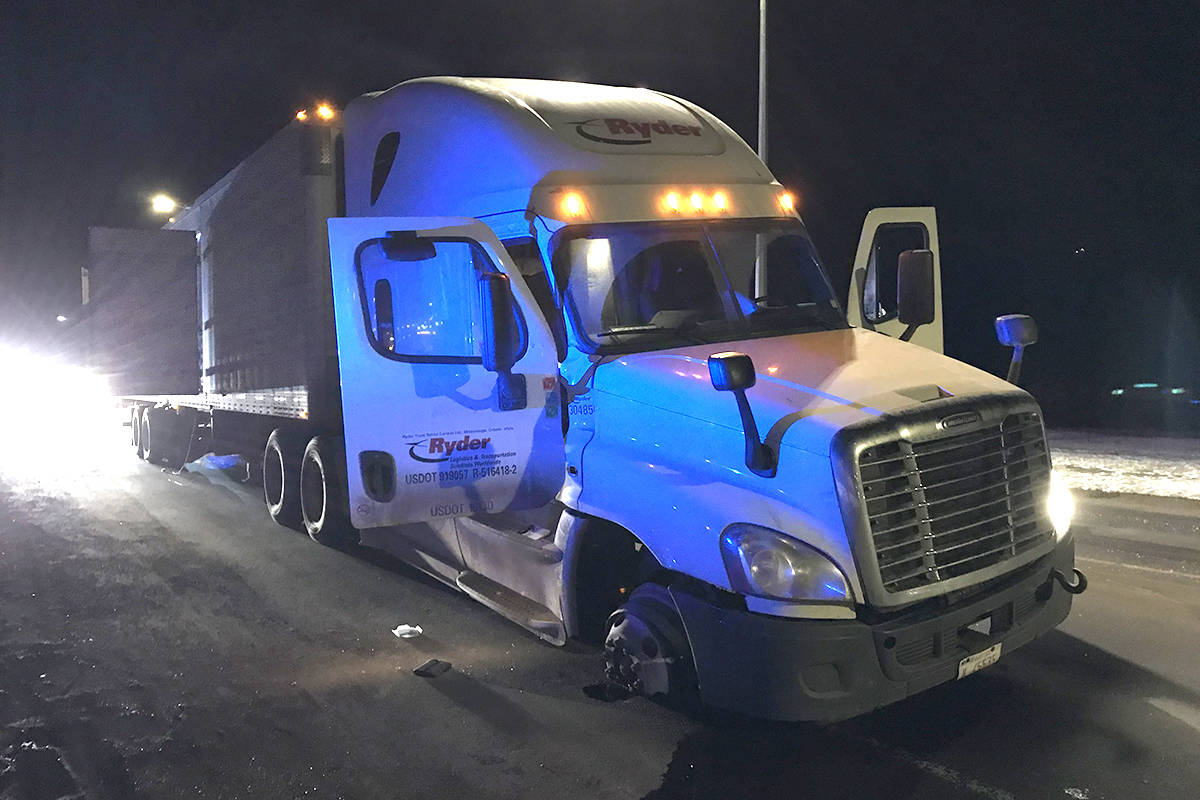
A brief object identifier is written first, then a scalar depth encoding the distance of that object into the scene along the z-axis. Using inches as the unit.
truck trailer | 155.7
